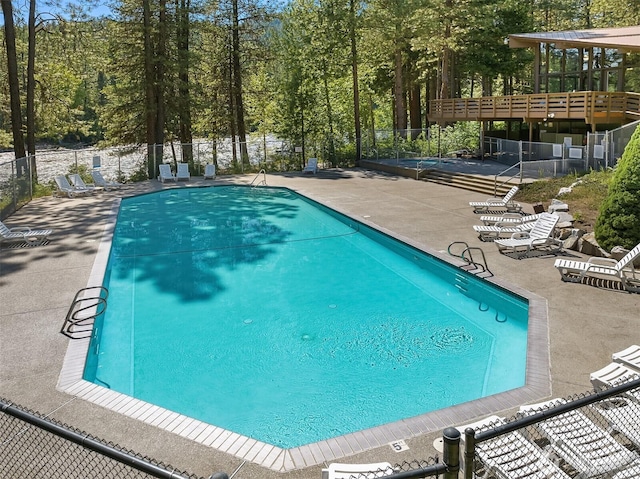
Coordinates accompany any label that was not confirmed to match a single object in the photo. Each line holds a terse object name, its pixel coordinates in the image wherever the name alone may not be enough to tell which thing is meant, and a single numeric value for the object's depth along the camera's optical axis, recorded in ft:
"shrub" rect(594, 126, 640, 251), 30.89
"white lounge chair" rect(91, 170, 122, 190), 69.36
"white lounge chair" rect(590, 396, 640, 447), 14.43
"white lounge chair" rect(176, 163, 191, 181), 77.10
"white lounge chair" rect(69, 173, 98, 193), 65.00
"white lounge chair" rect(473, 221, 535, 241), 38.27
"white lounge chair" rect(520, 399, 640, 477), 12.96
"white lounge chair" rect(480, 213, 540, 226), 41.10
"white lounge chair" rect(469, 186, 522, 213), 47.32
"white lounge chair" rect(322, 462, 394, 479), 12.73
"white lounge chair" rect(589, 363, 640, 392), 17.19
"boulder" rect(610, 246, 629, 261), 30.63
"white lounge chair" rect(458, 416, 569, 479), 12.67
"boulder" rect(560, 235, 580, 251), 35.32
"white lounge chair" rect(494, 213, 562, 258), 34.73
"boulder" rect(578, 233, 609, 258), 32.94
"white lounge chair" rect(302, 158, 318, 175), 83.14
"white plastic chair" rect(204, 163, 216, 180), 78.02
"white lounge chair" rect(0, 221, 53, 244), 39.40
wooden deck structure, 64.95
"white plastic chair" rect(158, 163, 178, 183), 76.38
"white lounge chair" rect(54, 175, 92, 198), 62.67
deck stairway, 57.95
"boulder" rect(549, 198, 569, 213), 43.24
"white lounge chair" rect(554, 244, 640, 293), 27.73
